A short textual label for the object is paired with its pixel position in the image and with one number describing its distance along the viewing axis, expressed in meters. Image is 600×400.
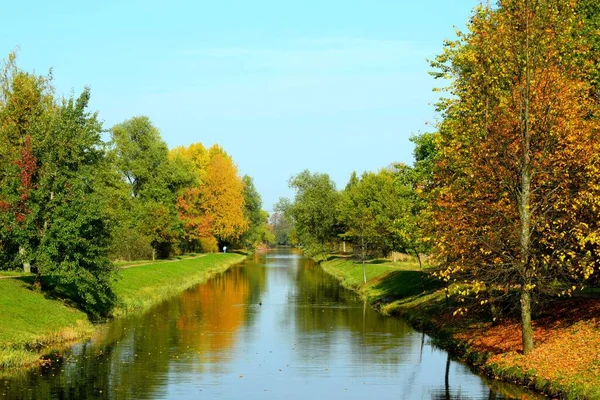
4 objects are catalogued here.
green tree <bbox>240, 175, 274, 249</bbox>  152.38
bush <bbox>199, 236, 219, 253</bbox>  119.96
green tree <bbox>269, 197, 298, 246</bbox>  179.54
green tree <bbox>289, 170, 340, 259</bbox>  134.00
